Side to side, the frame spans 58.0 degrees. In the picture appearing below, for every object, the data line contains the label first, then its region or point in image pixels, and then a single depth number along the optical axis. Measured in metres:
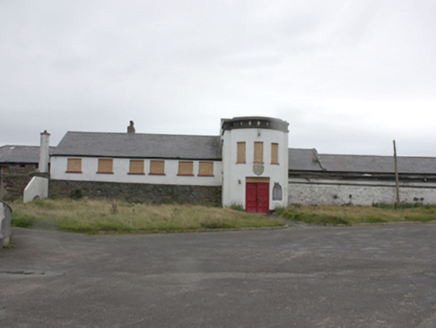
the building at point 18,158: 40.28
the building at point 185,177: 29.67
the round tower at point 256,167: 26.50
